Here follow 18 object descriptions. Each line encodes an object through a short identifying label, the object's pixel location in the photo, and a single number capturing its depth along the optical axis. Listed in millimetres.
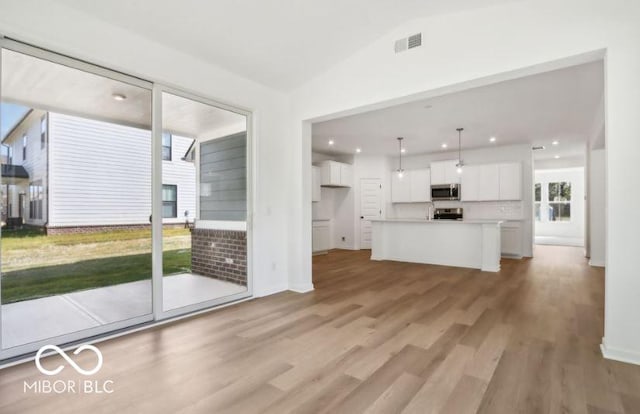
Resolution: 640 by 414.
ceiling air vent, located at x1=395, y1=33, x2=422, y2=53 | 3470
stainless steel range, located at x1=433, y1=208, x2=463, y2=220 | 8469
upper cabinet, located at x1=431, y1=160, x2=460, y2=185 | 8406
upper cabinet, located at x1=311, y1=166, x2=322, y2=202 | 8383
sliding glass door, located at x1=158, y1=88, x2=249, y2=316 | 3611
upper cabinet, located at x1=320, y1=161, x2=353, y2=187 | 8570
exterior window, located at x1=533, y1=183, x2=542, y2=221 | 12336
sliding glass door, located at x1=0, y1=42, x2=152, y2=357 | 2639
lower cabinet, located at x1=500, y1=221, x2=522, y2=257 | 7820
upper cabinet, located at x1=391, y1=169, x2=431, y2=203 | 8906
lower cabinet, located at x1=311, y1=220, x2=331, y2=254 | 8578
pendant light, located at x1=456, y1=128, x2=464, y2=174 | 6554
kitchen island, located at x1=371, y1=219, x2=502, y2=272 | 6090
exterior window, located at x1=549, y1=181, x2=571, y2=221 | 11836
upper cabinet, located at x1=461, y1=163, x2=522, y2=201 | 7695
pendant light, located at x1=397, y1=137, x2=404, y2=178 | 7293
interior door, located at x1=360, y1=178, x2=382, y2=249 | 9406
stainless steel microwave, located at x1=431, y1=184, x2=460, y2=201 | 8375
